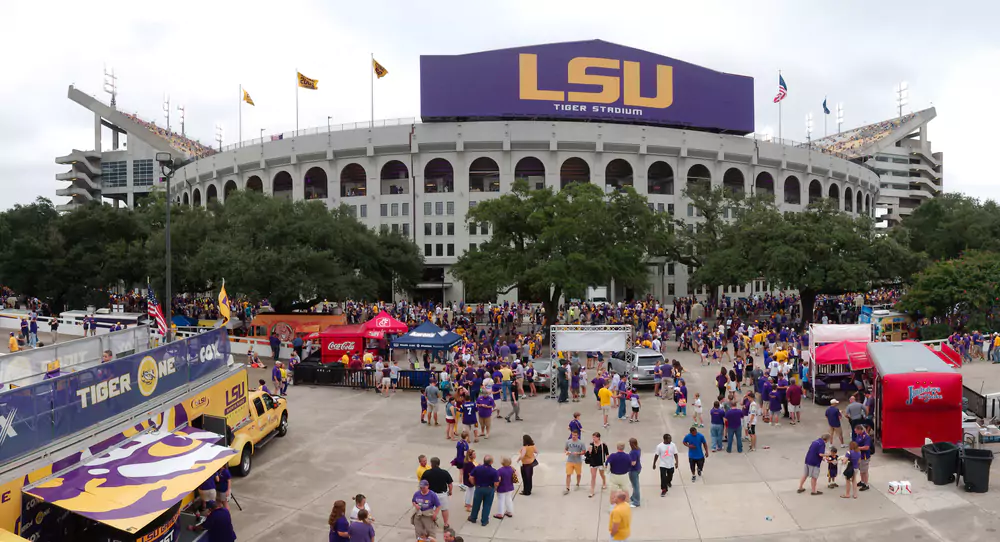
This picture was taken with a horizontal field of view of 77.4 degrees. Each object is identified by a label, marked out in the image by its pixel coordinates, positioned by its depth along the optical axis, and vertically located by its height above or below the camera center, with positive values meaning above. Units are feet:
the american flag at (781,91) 211.20 +62.03
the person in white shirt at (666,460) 40.93 -12.28
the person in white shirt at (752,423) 51.01 -12.33
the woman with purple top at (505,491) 37.63 -13.10
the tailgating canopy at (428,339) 82.53 -8.46
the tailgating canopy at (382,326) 87.81 -7.09
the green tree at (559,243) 113.09 +6.17
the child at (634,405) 60.29 -12.63
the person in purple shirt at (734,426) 50.19 -12.34
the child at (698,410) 57.98 -12.71
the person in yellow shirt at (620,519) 30.37 -11.91
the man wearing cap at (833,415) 48.03 -11.05
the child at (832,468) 40.81 -13.01
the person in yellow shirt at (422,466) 36.04 -11.24
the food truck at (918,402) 46.16 -9.77
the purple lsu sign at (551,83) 202.69 +63.30
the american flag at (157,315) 68.54 -4.07
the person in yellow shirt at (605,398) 59.82 -11.92
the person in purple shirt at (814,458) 39.88 -11.86
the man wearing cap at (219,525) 30.86 -12.27
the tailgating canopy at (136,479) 27.89 -9.88
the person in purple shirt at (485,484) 36.78 -12.38
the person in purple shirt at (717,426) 50.78 -12.42
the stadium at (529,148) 203.92 +43.65
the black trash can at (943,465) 41.55 -12.95
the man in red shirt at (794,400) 58.59 -12.03
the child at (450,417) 55.98 -12.66
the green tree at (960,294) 100.07 -3.85
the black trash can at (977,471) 39.86 -12.85
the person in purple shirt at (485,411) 54.80 -11.98
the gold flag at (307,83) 197.26 +62.03
